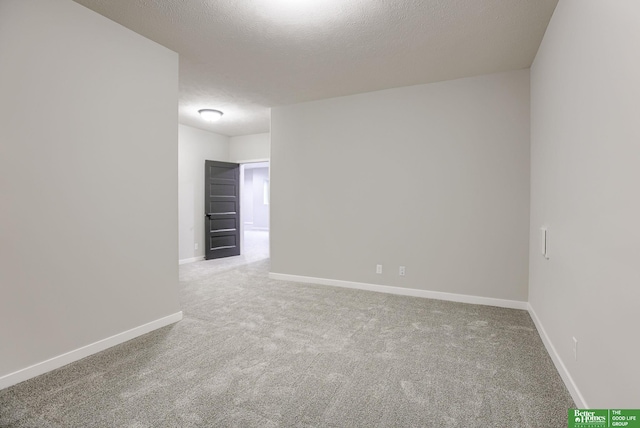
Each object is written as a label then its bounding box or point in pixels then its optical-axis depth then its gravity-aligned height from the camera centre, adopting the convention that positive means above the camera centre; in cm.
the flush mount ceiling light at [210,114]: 515 +161
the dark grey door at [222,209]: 678 +3
